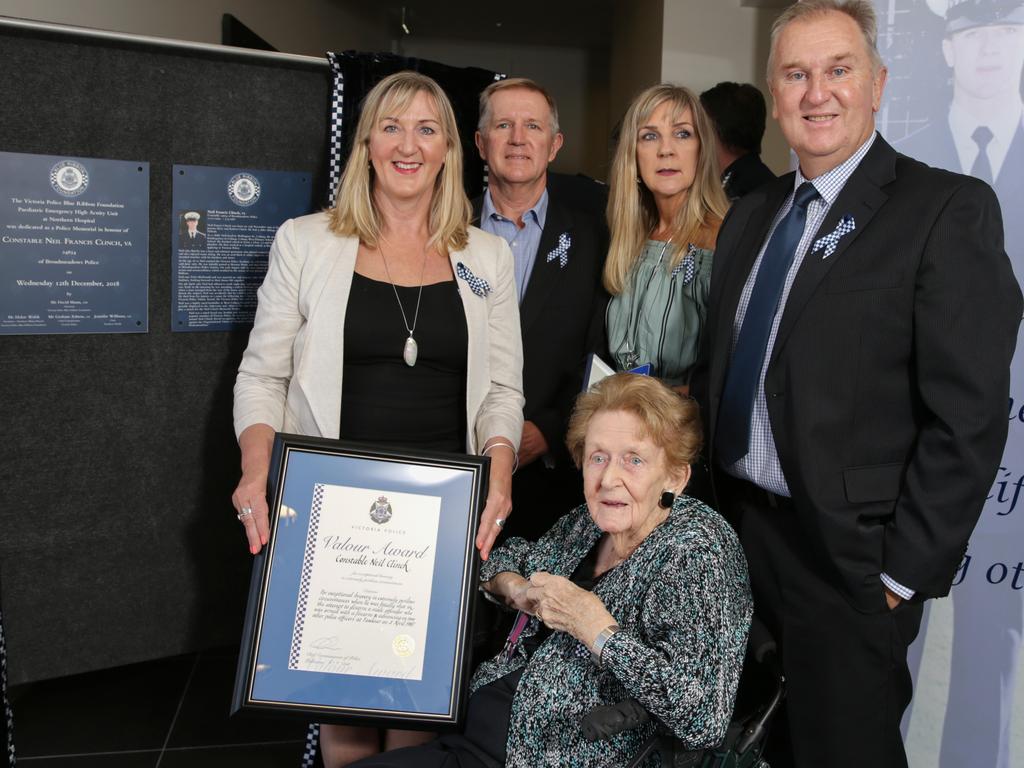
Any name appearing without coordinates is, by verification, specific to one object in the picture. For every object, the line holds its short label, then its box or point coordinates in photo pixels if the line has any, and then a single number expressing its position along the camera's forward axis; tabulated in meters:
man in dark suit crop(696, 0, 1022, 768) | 1.75
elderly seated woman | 1.68
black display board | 2.77
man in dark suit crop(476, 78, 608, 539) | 2.80
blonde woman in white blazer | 2.25
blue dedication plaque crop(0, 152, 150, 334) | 2.70
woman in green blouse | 2.55
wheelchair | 1.63
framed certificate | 1.92
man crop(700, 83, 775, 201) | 4.11
